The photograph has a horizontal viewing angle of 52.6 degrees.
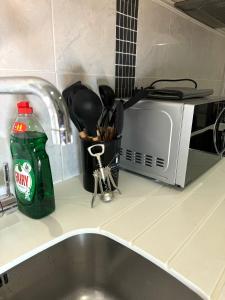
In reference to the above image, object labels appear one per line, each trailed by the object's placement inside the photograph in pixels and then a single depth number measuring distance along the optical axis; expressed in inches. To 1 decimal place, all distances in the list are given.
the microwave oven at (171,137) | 29.2
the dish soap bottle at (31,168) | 24.0
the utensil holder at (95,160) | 28.5
